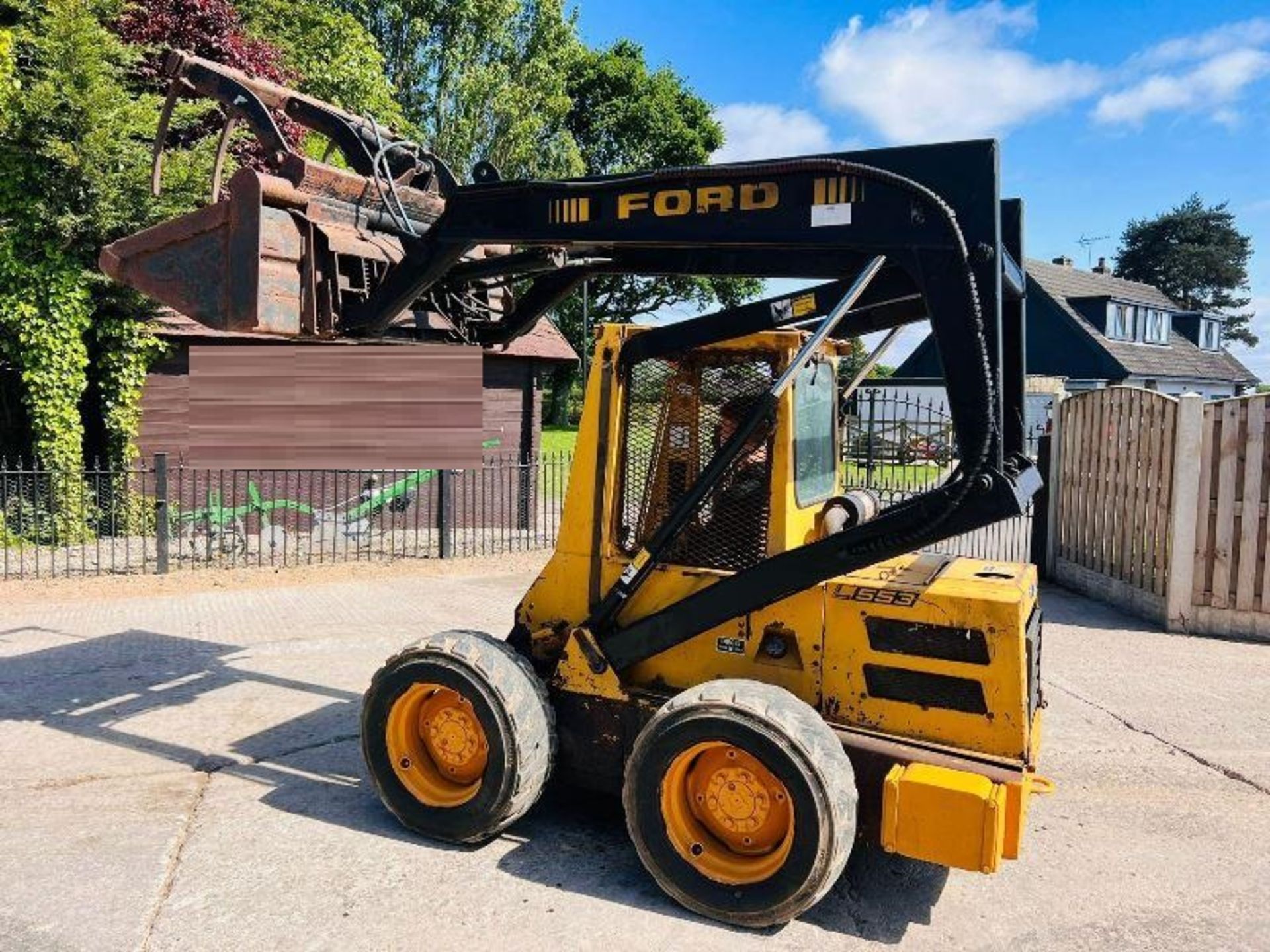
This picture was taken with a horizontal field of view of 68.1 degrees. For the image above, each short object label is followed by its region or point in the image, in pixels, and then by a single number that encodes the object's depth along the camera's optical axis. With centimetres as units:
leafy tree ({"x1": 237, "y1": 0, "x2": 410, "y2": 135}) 1878
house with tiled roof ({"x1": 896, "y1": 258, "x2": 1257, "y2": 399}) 3550
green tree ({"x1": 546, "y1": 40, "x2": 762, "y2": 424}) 3728
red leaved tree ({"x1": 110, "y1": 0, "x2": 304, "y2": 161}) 1409
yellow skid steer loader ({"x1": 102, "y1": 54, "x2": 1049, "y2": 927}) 365
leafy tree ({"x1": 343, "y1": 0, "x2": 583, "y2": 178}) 2714
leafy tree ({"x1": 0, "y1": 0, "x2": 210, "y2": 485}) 1183
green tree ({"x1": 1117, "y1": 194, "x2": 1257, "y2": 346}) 7031
